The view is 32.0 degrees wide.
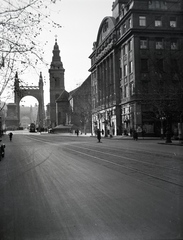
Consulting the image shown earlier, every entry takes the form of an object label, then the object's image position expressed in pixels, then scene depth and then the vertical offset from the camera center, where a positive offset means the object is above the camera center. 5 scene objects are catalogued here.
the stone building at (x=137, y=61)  31.12 +9.95
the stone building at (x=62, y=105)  85.70 +8.72
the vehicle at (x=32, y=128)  99.56 +1.05
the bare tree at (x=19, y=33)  8.63 +2.85
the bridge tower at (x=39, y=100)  133.43 +13.64
